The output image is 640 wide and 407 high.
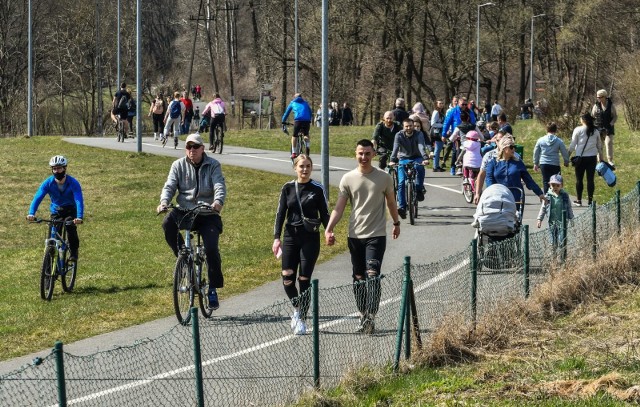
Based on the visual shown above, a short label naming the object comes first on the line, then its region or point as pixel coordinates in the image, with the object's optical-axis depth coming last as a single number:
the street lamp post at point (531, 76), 69.90
